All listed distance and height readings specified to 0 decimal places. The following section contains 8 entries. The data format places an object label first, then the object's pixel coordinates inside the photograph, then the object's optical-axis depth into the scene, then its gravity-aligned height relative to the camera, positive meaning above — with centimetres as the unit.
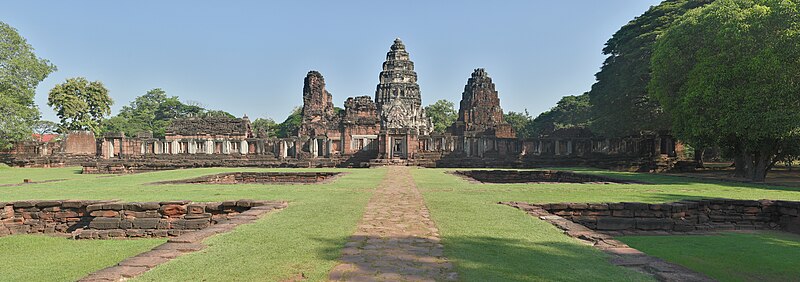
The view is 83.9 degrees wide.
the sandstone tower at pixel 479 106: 4456 +410
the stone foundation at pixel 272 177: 1780 -115
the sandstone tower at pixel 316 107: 4401 +443
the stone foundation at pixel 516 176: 1889 -131
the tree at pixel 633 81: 2447 +370
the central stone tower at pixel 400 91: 5332 +713
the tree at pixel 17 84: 2611 +429
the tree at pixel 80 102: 4178 +481
